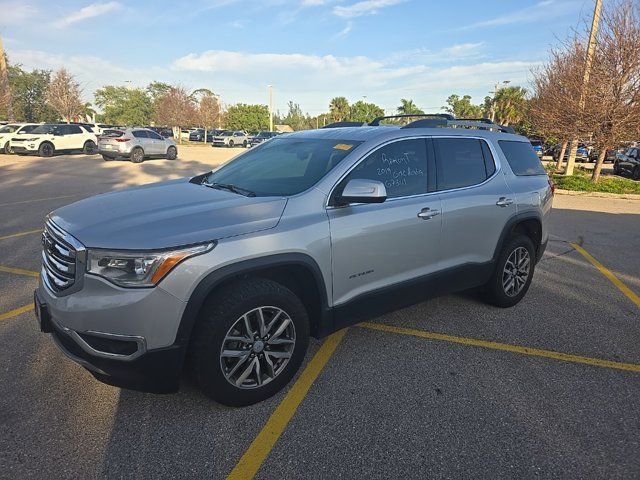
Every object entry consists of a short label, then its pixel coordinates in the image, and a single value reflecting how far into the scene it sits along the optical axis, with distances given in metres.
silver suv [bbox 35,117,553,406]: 2.31
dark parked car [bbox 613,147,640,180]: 20.16
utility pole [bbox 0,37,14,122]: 27.02
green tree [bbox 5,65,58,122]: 62.26
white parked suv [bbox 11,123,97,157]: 21.64
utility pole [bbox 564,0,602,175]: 14.75
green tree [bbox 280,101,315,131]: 110.49
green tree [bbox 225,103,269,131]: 83.25
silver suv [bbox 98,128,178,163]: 20.16
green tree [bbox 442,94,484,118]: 73.61
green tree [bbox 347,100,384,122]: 77.94
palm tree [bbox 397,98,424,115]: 82.60
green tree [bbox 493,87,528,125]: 38.66
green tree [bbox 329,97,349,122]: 74.69
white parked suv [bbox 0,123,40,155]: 22.41
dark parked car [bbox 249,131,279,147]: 43.81
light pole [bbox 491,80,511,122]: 42.89
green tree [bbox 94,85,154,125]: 93.12
